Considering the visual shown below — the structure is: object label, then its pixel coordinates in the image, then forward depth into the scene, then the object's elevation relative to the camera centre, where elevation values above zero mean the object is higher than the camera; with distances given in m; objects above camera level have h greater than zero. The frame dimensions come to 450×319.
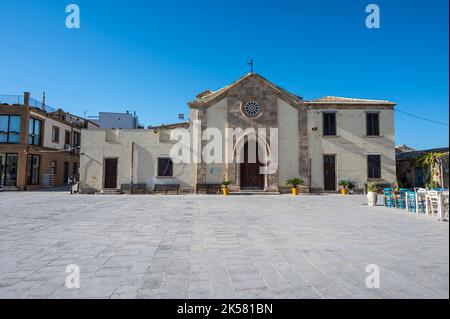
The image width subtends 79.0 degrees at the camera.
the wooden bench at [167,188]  18.81 -0.86
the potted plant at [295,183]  18.29 -0.42
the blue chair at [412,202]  9.77 -0.89
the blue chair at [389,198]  11.32 -0.84
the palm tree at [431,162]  17.17 +1.04
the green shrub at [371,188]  12.03 -0.46
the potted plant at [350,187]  18.85 -0.67
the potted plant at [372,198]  11.59 -0.87
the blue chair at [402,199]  10.70 -0.84
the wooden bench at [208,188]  18.67 -0.82
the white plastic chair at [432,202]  8.62 -0.76
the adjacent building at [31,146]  21.52 +2.39
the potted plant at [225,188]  17.84 -0.78
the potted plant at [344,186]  18.72 -0.64
